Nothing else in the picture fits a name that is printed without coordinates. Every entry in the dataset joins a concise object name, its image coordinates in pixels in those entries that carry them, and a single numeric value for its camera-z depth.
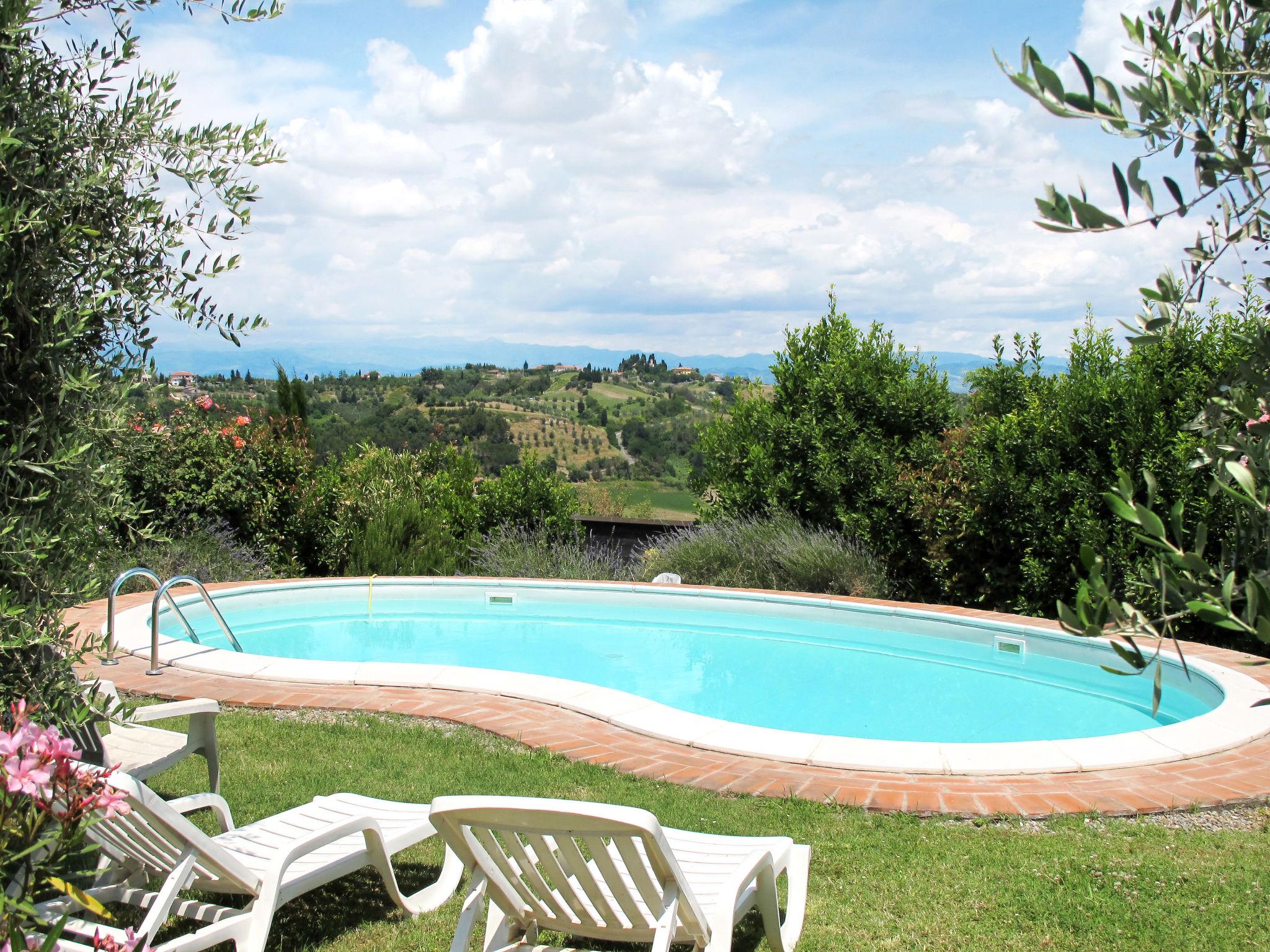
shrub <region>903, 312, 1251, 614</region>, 9.49
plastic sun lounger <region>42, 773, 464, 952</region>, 3.32
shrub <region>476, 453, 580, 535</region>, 14.15
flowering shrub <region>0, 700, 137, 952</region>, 1.90
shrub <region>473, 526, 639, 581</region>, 13.23
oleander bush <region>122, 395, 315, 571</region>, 12.66
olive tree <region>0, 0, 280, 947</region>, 2.80
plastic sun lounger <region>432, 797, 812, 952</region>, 2.96
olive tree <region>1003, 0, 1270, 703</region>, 1.50
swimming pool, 6.24
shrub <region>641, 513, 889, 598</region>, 11.59
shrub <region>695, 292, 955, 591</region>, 11.86
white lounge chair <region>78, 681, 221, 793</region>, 4.44
